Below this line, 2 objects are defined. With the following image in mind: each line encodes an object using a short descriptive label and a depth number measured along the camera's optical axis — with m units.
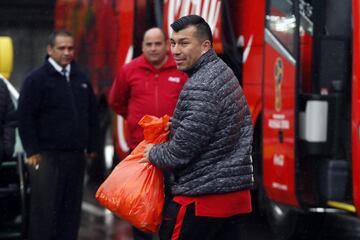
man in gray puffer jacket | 9.73
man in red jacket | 14.83
